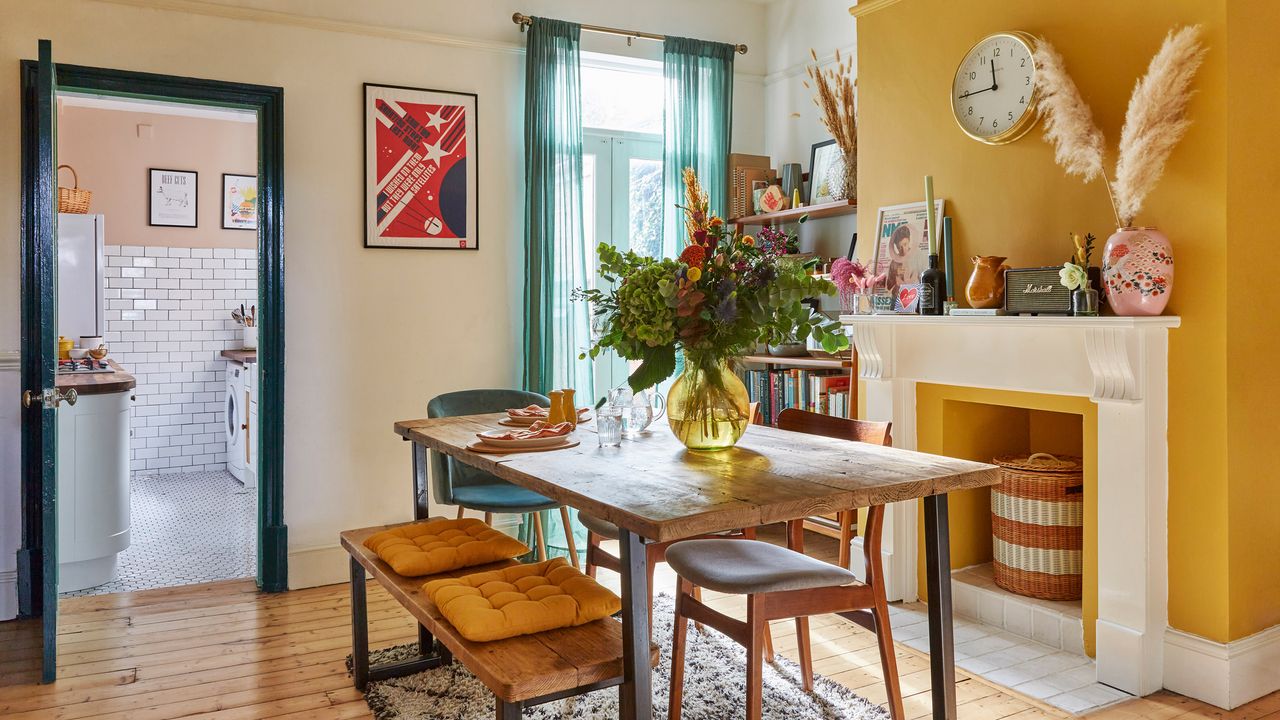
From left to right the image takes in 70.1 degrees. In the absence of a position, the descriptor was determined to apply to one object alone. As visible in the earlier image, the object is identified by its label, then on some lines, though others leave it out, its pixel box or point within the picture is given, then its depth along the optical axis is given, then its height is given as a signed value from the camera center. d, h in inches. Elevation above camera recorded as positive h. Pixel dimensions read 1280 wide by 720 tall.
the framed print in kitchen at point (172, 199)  271.1 +44.5
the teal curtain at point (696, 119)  193.8 +48.8
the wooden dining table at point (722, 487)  71.4 -12.2
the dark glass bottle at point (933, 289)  135.9 +8.4
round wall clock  125.2 +36.5
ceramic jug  126.4 +8.7
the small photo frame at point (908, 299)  142.8 +7.3
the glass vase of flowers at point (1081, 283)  113.9 +7.8
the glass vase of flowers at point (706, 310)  90.0 +3.6
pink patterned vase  107.2 +8.9
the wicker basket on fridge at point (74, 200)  215.5 +35.1
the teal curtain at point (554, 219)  177.5 +25.2
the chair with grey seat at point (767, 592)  91.7 -25.4
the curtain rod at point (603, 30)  176.9 +64.5
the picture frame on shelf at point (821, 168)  179.8 +35.9
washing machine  253.3 -20.6
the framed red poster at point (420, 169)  167.5 +33.4
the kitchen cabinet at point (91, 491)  162.2 -26.2
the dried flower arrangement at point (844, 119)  169.2 +42.4
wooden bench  70.5 -25.3
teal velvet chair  139.8 -22.3
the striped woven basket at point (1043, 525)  129.4 -25.8
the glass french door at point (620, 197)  193.5 +32.1
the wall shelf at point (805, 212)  171.2 +26.6
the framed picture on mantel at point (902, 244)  144.6 +16.5
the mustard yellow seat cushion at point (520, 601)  78.2 -23.1
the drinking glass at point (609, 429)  100.5 -9.1
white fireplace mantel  110.7 -13.3
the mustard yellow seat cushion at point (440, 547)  97.5 -22.4
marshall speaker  117.1 +6.9
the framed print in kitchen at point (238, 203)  280.5 +44.4
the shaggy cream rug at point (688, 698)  107.4 -43.1
